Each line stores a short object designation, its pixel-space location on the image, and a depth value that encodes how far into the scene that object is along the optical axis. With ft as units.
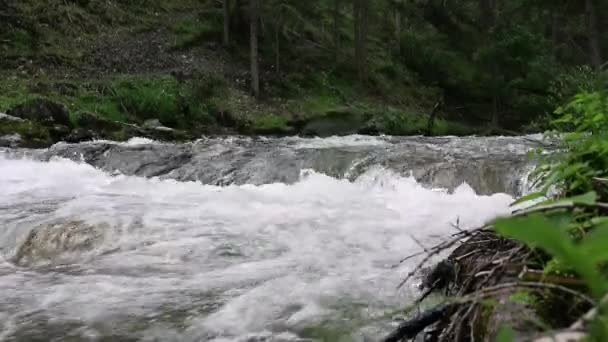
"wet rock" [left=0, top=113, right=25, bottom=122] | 43.68
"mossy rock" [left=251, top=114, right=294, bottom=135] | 60.24
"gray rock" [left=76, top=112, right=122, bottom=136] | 47.88
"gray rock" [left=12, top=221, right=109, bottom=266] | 17.42
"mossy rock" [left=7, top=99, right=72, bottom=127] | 44.88
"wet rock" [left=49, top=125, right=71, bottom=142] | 44.55
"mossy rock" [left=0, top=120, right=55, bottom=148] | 42.52
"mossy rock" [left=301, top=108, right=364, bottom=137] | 63.82
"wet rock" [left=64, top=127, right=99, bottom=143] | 45.06
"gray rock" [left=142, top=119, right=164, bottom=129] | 50.70
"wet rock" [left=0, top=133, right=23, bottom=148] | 41.54
